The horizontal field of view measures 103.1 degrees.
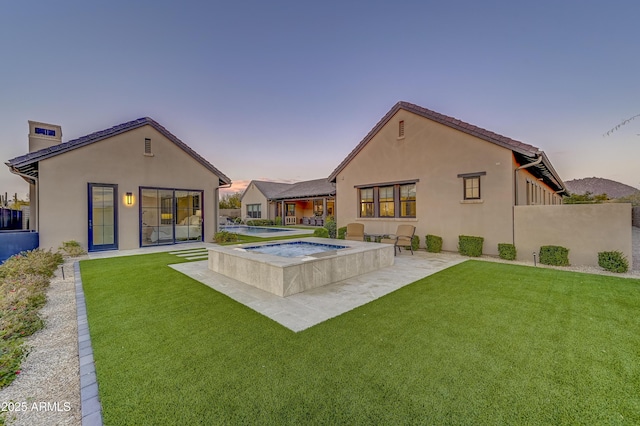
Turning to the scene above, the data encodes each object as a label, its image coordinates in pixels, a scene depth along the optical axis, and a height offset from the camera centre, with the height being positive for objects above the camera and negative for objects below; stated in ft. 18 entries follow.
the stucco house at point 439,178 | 30.68 +4.98
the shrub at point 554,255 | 26.32 -4.67
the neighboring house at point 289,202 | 88.48 +4.55
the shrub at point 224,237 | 46.93 -4.39
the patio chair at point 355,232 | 37.58 -2.92
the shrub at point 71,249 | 33.58 -4.47
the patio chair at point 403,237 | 34.24 -3.39
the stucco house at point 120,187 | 34.24 +4.31
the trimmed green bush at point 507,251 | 29.40 -4.61
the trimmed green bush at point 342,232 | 44.57 -3.39
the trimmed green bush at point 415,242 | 36.40 -4.28
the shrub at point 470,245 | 31.30 -4.19
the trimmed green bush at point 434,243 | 34.65 -4.28
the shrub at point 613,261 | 23.48 -4.79
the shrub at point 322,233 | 48.73 -3.84
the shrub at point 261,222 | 95.55 -3.20
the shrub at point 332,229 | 50.24 -3.16
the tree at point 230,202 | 146.50 +7.14
